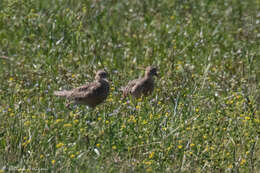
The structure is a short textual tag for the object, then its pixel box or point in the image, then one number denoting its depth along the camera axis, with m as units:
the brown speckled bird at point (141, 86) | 19.42
